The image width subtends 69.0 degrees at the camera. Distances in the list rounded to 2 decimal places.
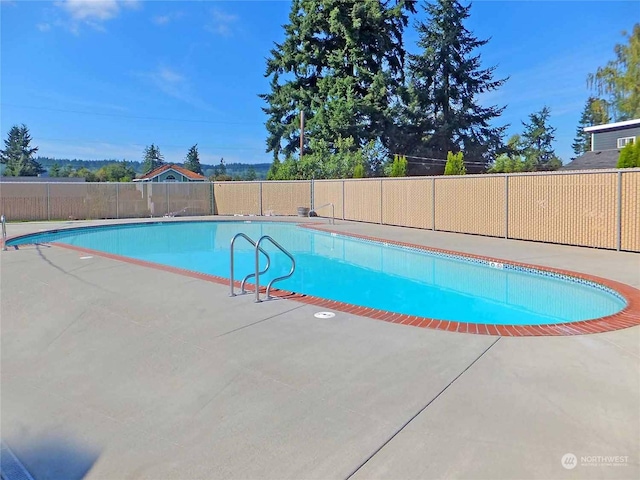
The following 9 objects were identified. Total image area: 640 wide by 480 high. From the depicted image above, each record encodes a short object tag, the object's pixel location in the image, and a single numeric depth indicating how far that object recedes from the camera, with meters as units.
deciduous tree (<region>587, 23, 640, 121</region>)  30.23
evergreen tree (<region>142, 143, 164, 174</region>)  73.75
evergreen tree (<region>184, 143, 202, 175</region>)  69.56
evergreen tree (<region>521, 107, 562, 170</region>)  44.31
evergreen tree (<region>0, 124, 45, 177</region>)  59.78
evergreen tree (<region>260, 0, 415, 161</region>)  27.25
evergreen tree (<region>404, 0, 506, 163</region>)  30.44
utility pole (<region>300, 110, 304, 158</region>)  26.92
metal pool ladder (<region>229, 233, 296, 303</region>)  5.92
